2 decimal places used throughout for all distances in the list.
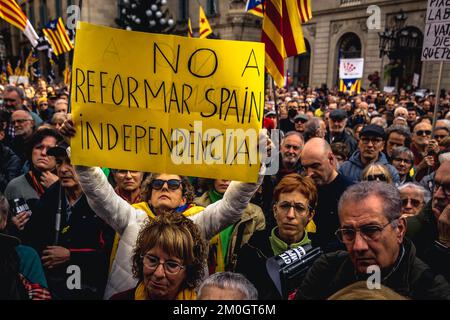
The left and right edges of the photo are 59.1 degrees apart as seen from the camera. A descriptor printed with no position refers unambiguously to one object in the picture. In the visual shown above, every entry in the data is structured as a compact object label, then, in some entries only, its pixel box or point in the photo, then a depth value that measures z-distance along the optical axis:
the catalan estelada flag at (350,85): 12.48
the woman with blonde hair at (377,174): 3.16
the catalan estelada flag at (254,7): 7.55
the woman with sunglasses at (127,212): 2.10
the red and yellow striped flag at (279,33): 3.85
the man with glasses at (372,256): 1.56
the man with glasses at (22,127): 4.48
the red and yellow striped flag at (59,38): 9.26
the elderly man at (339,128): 5.62
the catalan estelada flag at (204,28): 10.72
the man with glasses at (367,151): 4.04
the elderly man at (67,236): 2.41
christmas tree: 23.55
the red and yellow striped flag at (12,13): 5.29
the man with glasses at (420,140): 4.89
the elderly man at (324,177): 2.72
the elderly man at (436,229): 1.82
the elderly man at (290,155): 3.84
